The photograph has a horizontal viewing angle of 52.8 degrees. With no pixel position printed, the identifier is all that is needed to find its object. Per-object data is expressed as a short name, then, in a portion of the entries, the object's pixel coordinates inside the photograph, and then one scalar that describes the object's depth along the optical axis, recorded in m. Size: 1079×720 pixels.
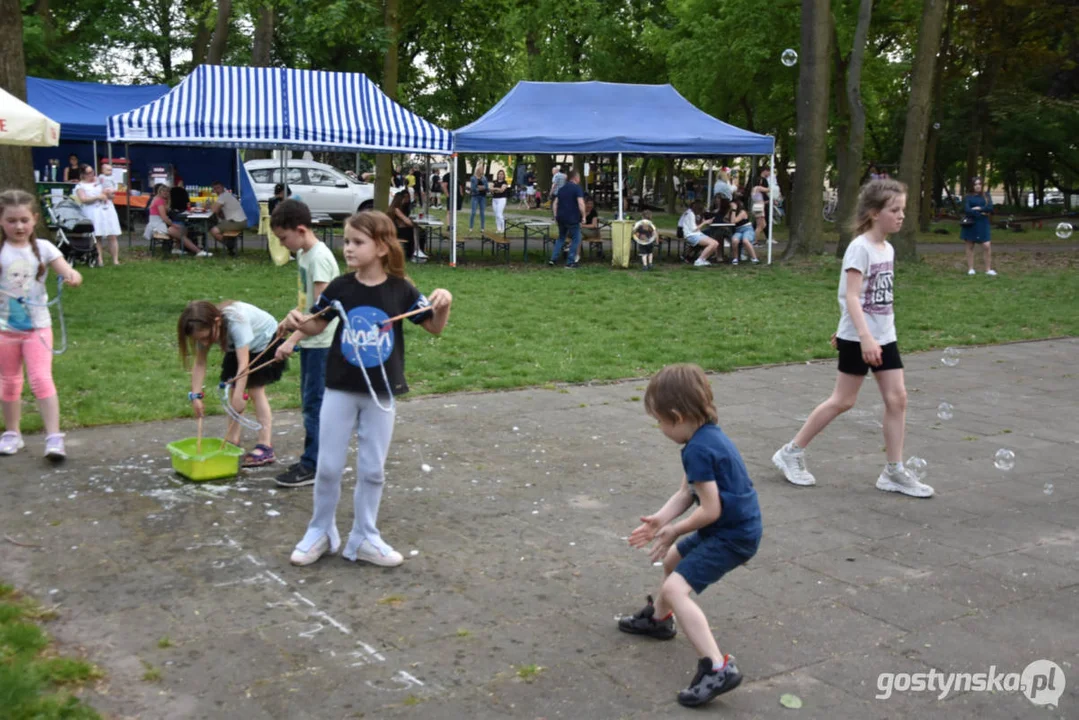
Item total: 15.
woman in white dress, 17.33
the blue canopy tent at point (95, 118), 23.39
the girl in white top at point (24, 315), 6.34
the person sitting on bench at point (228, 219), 20.17
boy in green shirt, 5.61
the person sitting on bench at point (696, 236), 20.64
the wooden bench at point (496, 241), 20.77
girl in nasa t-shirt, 4.71
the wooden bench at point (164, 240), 20.05
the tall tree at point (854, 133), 20.97
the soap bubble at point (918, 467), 6.46
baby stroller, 17.89
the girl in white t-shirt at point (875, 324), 6.07
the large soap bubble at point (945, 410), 7.47
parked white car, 27.66
